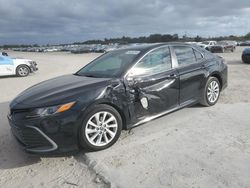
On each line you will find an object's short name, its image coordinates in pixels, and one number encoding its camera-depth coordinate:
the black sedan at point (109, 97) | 2.49
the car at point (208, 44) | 22.45
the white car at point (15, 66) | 9.22
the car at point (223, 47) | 21.82
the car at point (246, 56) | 10.50
